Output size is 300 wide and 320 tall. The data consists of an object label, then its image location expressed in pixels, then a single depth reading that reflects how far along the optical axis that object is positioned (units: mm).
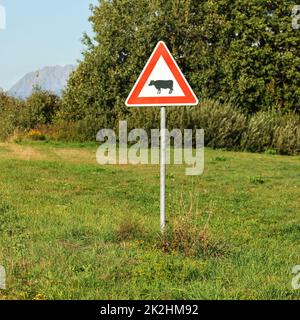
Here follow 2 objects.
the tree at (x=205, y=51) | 40188
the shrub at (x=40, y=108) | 39750
